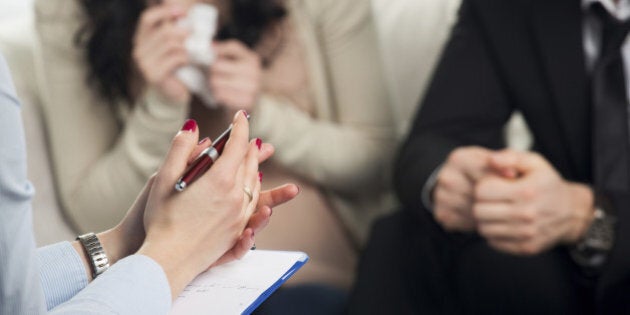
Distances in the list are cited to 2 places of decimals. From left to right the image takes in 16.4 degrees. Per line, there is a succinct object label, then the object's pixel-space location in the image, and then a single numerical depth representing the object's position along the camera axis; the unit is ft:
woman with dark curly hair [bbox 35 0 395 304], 11.43
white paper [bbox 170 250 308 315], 7.46
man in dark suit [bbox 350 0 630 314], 9.74
